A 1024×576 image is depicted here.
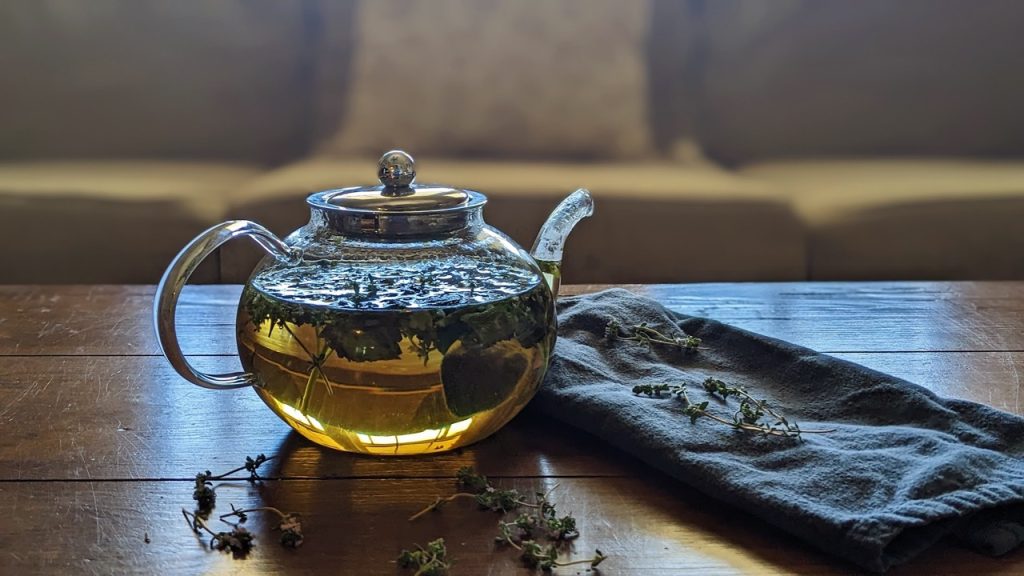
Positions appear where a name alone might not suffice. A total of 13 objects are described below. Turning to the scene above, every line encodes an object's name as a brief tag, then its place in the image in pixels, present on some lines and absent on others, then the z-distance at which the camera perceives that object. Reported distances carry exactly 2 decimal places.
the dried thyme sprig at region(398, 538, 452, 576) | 0.50
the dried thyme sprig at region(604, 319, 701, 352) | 0.82
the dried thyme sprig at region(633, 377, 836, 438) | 0.64
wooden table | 0.52
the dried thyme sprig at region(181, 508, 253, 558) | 0.53
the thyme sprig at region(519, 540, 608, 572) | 0.51
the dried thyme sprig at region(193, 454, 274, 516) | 0.58
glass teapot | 0.57
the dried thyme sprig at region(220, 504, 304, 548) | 0.53
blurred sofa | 2.04
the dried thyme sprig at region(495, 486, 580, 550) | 0.54
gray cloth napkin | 0.53
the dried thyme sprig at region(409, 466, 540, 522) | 0.57
